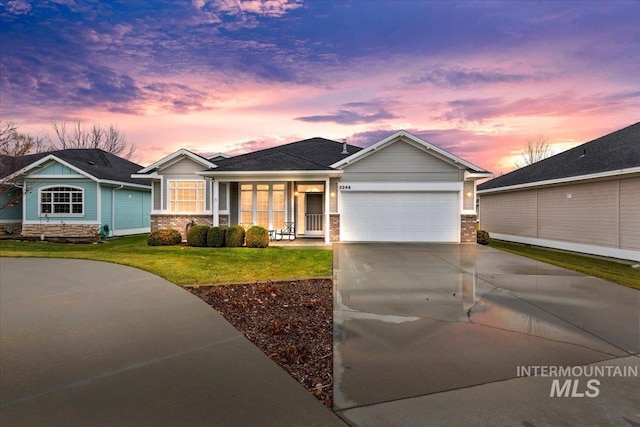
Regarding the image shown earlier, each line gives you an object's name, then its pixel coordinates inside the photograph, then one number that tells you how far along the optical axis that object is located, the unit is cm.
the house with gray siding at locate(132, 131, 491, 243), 1466
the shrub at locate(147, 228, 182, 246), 1402
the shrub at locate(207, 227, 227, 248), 1349
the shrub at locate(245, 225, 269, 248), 1309
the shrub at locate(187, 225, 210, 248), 1369
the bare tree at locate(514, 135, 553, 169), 3800
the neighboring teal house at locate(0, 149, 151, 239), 1755
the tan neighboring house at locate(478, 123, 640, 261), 1138
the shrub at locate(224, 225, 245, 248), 1346
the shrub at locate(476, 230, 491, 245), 1552
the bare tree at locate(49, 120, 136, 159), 3716
